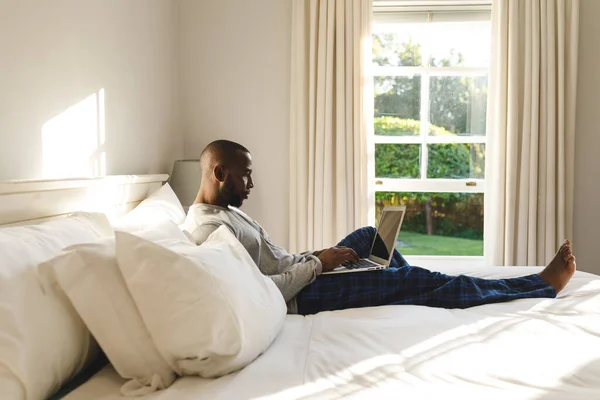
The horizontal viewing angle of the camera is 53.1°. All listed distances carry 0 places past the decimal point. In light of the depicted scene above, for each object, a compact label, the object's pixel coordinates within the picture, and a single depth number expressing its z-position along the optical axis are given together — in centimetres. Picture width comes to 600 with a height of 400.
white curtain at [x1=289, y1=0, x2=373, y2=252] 382
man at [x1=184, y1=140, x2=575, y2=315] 206
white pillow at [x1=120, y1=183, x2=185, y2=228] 197
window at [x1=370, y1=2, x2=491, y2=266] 404
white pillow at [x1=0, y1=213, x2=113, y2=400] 112
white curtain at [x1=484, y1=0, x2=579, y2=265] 377
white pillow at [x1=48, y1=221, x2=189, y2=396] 130
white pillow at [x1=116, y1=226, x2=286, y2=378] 130
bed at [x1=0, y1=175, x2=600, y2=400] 123
